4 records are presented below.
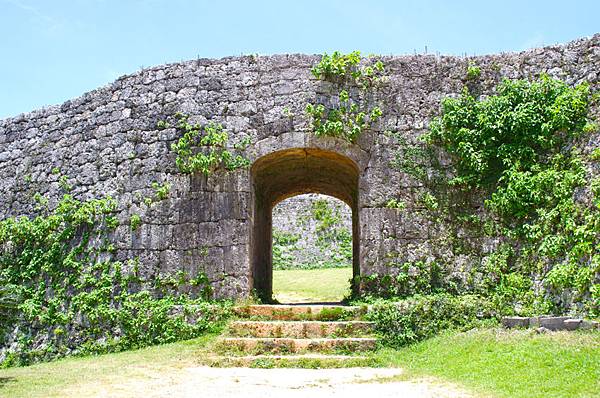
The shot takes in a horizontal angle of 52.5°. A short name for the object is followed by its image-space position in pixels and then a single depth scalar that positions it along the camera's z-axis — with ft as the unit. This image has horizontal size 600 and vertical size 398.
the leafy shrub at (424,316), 29.76
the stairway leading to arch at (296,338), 26.68
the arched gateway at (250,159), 34.14
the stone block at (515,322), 27.89
